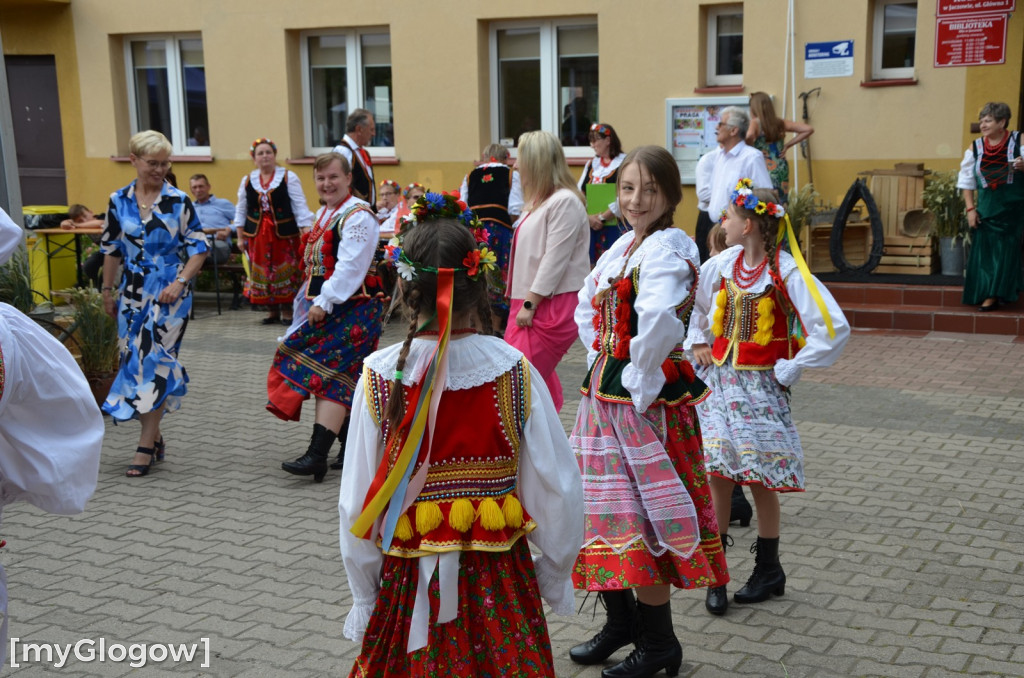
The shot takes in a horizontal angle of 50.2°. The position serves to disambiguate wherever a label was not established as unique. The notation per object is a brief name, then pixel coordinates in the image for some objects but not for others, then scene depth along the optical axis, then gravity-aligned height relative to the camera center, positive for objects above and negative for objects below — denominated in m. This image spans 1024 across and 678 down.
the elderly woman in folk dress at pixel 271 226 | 10.82 -0.82
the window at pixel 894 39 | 11.48 +0.98
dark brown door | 16.41 +0.30
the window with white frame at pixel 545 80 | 13.41 +0.72
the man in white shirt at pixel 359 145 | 9.47 -0.02
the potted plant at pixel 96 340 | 7.88 -1.38
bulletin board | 12.30 +0.10
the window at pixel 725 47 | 12.42 +1.00
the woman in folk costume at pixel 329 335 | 6.18 -1.09
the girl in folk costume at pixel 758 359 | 4.33 -0.89
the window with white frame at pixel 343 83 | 14.51 +0.78
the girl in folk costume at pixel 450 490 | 2.78 -0.89
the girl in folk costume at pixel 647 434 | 3.63 -1.00
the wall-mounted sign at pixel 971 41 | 10.66 +0.88
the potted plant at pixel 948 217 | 10.77 -0.83
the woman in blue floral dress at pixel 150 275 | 6.29 -0.74
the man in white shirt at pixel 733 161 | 9.23 -0.21
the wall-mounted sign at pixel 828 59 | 11.61 +0.79
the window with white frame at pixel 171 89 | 15.55 +0.79
